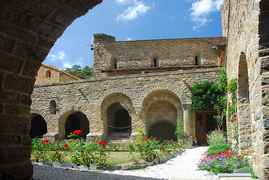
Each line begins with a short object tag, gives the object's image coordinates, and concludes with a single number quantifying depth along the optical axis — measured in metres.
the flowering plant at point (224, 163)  5.84
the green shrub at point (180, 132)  14.50
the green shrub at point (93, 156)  7.65
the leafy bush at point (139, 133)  14.39
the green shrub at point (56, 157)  8.21
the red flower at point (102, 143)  8.18
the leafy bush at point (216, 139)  10.39
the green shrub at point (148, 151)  8.74
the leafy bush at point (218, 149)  8.61
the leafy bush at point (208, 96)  14.24
